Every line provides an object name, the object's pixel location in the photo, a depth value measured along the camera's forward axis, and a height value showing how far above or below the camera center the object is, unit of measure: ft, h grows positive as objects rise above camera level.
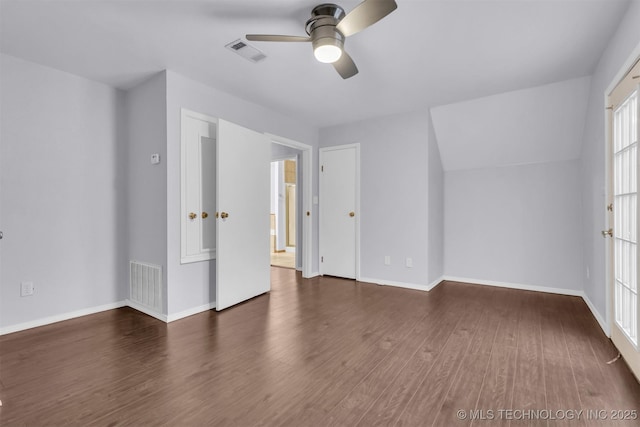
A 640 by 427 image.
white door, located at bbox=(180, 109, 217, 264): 9.96 +0.84
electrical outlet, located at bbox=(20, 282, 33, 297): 8.80 -2.16
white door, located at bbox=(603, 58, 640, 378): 6.30 -0.18
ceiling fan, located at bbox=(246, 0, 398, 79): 5.96 +3.71
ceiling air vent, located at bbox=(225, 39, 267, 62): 7.98 +4.32
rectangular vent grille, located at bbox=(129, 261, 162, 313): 9.70 -2.36
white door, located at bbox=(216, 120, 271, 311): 10.50 -0.10
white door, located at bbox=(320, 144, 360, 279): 14.84 +0.04
